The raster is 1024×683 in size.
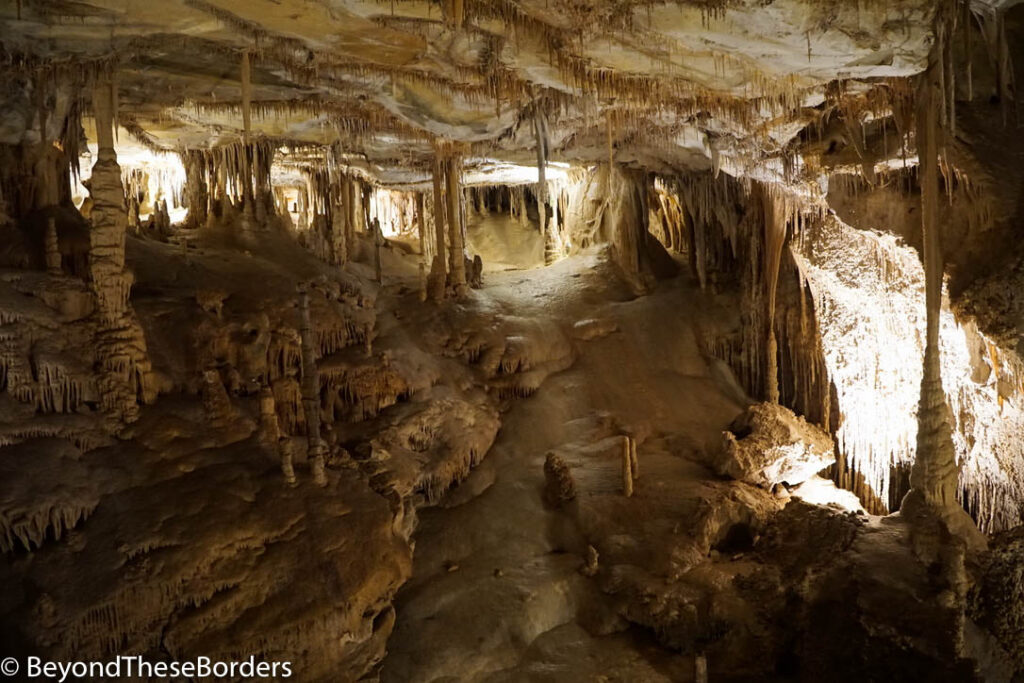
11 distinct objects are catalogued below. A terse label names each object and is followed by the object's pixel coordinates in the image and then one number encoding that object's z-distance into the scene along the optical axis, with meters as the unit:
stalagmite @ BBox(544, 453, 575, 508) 10.81
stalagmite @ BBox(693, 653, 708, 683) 8.00
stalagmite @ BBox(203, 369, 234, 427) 9.08
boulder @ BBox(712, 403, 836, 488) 11.44
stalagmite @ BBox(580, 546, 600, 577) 9.62
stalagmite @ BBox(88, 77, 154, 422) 8.52
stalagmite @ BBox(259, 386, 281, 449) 9.16
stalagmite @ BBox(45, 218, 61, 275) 9.10
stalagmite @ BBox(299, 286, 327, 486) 8.82
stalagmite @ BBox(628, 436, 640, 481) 11.23
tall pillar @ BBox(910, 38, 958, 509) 8.73
